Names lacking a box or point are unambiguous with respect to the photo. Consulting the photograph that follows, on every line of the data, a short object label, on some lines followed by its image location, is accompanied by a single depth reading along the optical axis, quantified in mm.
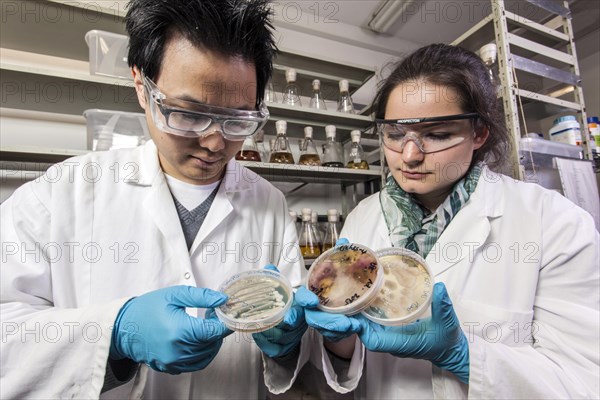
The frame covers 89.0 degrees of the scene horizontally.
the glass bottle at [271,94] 1803
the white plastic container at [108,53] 1352
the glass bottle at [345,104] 1968
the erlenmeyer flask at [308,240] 1689
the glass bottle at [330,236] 1757
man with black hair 645
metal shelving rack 1364
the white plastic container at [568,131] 1536
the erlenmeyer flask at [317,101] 1910
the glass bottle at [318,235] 1810
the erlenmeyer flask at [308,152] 1730
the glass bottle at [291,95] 1869
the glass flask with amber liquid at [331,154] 1841
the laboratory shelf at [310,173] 1568
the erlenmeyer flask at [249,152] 1613
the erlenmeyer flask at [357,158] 1910
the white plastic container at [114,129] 1385
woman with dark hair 681
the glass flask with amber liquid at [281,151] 1714
